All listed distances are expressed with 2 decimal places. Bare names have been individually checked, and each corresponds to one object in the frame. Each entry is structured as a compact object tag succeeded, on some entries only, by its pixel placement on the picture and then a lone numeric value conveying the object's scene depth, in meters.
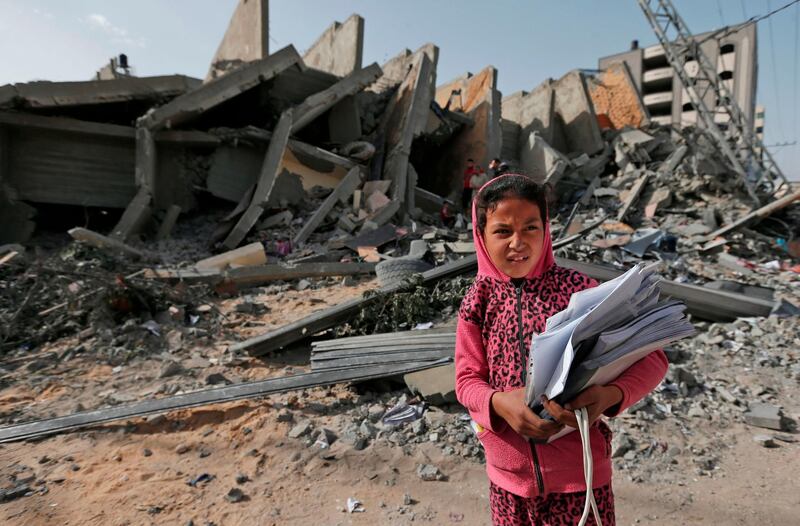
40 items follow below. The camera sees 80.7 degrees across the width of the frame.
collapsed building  4.42
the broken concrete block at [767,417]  2.93
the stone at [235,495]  2.45
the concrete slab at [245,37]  9.53
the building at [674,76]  32.47
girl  1.12
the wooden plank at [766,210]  7.72
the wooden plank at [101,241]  6.55
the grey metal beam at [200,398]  3.08
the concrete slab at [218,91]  7.82
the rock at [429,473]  2.58
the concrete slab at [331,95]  8.91
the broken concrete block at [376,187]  8.97
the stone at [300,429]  2.96
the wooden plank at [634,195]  9.05
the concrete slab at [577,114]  12.98
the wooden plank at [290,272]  6.15
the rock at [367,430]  2.94
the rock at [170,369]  3.86
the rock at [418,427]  2.94
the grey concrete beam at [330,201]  7.94
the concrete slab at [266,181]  7.88
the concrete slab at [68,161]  7.70
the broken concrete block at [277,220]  8.21
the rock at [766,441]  2.80
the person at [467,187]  10.66
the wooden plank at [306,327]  4.10
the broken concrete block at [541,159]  10.81
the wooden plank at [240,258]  6.58
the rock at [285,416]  3.12
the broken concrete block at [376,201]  8.62
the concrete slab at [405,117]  9.42
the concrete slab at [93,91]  7.12
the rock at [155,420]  3.18
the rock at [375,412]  3.12
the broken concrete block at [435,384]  3.10
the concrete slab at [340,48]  10.80
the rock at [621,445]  2.72
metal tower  11.23
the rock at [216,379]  3.67
